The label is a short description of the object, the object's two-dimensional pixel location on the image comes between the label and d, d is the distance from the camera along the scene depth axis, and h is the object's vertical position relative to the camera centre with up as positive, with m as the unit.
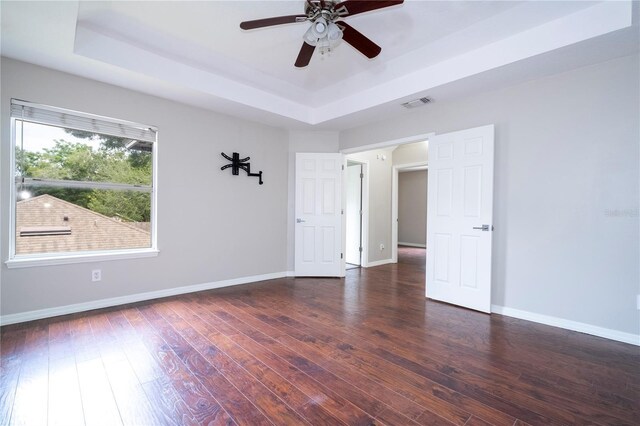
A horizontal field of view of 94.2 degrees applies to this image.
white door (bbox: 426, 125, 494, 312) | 3.29 -0.06
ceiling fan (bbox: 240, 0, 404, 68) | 2.00 +1.37
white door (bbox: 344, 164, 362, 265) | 6.01 -0.06
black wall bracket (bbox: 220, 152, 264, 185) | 4.28 +0.67
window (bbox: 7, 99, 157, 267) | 2.91 +0.22
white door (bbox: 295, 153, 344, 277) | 4.96 -0.02
